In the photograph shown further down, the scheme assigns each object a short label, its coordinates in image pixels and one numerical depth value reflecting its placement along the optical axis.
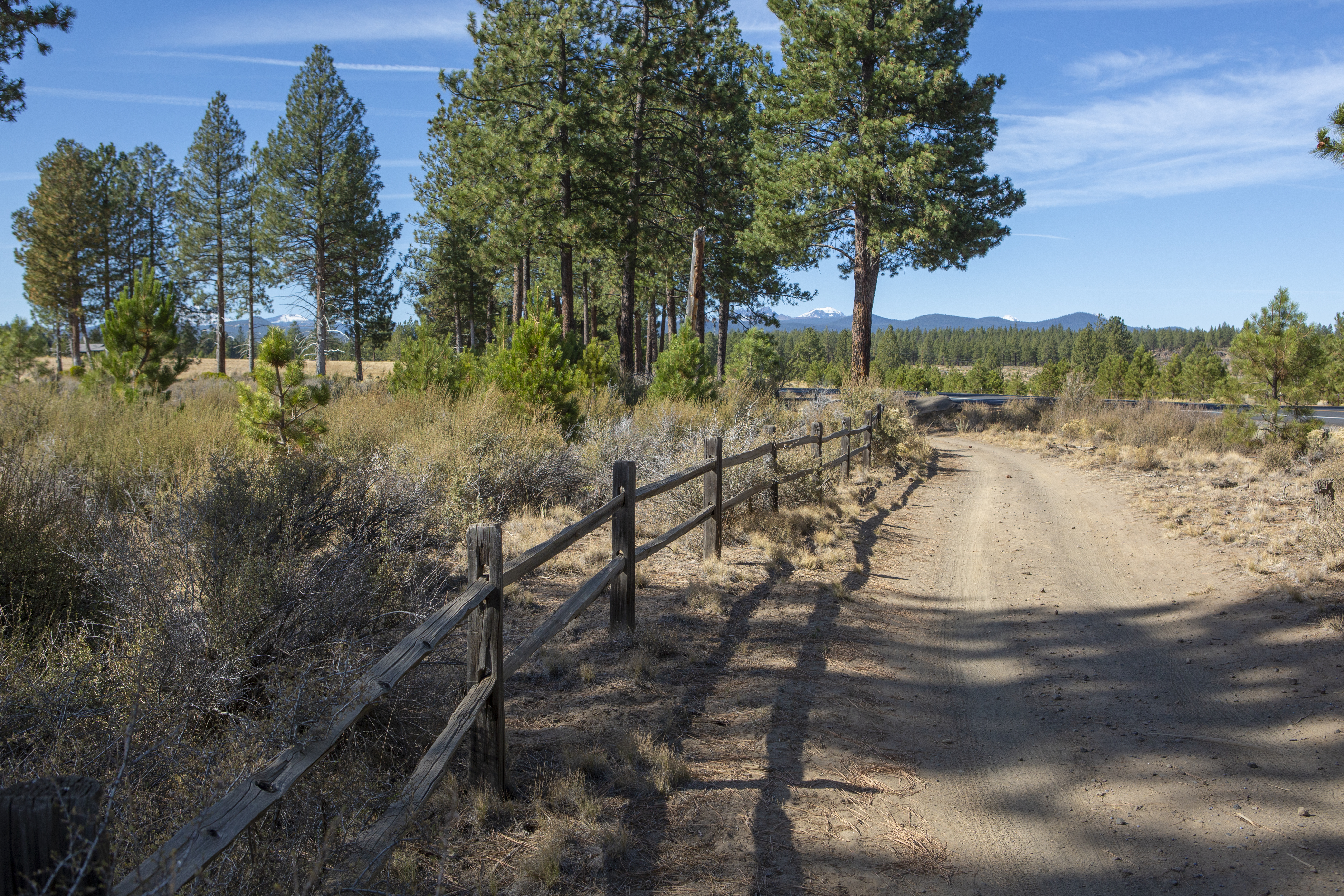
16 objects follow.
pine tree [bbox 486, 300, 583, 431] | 12.78
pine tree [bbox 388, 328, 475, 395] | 16.19
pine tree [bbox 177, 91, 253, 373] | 38.25
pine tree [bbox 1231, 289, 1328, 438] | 13.88
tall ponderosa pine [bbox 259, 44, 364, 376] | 32.31
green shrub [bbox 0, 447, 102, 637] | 4.23
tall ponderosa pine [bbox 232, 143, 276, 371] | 36.00
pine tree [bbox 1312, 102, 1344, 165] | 7.31
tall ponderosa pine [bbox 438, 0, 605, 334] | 20.52
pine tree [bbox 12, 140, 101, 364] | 37.31
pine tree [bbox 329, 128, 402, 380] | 33.78
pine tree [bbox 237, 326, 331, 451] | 9.09
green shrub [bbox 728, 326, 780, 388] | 21.02
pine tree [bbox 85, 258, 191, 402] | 12.19
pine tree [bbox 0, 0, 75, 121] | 8.84
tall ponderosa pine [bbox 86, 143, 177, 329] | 38.97
